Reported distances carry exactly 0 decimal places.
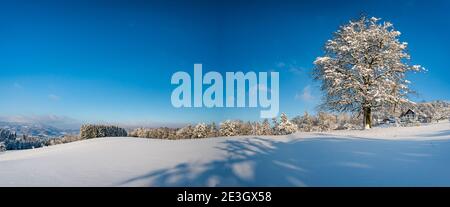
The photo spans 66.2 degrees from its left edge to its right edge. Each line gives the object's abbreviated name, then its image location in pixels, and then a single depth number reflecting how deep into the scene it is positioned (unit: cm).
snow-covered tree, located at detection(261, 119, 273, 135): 3831
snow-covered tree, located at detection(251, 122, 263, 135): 3696
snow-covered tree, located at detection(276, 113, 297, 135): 3825
